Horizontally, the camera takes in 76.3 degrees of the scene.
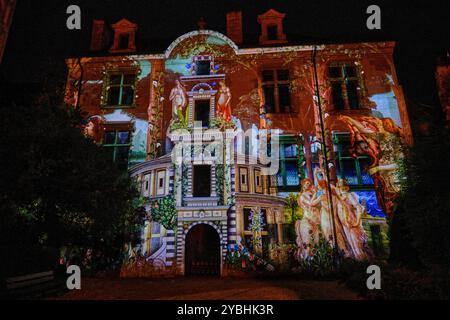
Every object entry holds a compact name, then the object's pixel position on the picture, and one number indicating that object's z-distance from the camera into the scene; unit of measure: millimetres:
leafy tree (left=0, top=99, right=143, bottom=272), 8086
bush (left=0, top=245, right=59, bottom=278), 7104
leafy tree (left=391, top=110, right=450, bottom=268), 8211
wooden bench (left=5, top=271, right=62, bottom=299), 6566
